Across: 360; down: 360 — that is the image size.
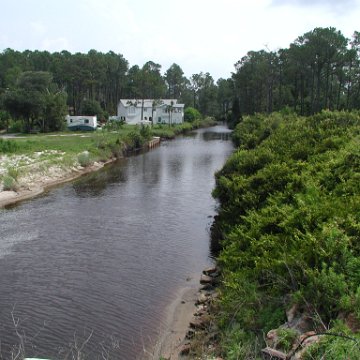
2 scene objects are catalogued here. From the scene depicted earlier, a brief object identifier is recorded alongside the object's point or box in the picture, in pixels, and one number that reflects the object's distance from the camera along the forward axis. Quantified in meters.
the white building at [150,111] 103.82
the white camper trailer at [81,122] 74.62
